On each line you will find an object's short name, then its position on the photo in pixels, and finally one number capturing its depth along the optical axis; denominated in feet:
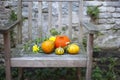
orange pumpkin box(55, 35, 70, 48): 7.45
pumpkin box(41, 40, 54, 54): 7.24
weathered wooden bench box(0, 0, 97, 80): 6.85
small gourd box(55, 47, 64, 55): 7.31
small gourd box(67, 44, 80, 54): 7.29
